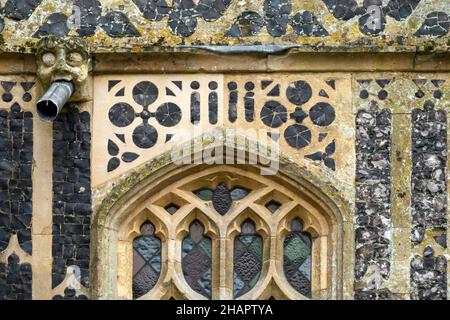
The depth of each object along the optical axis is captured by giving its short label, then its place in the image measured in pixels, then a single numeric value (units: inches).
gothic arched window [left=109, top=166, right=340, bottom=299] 741.9
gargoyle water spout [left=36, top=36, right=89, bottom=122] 737.6
